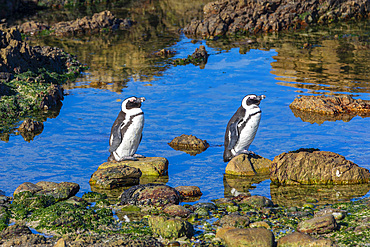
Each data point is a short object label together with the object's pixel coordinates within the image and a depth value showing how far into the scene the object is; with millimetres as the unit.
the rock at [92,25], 32406
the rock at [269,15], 30984
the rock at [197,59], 24655
